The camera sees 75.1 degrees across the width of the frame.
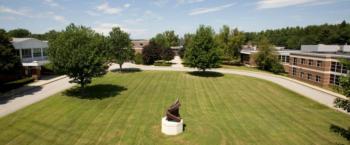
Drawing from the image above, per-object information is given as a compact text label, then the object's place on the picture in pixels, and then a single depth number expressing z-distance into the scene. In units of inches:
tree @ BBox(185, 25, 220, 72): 1680.6
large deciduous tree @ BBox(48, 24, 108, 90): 967.0
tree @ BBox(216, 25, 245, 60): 2719.0
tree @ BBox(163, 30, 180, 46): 4125.0
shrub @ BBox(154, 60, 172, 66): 2431.5
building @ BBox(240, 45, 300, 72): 2292.0
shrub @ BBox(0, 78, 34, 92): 1139.6
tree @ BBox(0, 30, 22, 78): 1012.4
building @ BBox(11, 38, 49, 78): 1492.4
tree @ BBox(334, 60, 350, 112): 385.7
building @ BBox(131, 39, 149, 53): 3053.9
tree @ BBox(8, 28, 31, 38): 4315.9
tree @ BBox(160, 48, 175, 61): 2511.1
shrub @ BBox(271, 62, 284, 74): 2250.2
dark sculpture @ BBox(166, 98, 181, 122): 684.1
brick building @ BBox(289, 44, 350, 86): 1482.5
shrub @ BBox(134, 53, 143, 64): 2480.3
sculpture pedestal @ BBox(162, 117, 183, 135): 664.4
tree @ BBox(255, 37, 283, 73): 2262.6
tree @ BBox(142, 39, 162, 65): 2429.9
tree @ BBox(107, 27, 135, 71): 1830.7
